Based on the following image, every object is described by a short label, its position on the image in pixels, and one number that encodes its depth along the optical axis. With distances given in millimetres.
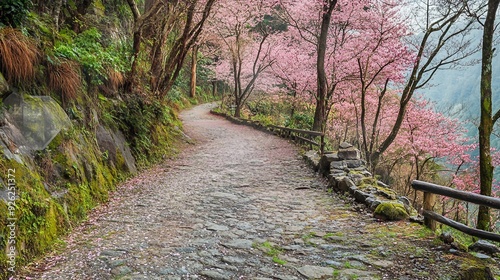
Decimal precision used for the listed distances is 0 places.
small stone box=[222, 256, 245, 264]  3742
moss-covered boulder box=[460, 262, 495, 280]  3150
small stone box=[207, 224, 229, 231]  4812
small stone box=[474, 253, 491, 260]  3571
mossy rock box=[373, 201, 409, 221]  5070
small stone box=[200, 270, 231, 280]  3356
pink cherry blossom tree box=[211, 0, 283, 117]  20016
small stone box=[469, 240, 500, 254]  3690
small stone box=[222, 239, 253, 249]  4203
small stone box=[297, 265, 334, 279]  3485
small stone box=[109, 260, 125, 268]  3439
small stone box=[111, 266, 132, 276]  3283
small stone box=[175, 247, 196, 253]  3944
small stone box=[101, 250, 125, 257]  3700
